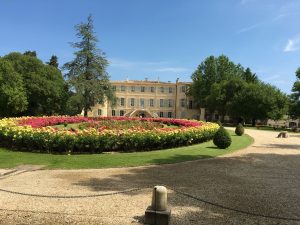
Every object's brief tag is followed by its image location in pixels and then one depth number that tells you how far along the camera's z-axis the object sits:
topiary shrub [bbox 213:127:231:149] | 13.12
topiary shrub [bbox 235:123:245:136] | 21.43
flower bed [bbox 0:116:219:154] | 11.35
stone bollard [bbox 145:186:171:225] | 4.53
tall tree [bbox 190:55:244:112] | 50.65
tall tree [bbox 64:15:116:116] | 29.38
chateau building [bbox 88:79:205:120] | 54.75
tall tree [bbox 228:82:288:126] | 39.61
